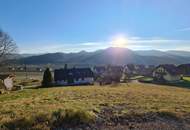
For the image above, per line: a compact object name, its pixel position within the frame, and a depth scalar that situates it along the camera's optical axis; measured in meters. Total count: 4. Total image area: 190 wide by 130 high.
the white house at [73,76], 23.22
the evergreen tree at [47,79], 18.45
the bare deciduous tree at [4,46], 16.09
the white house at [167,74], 26.33
